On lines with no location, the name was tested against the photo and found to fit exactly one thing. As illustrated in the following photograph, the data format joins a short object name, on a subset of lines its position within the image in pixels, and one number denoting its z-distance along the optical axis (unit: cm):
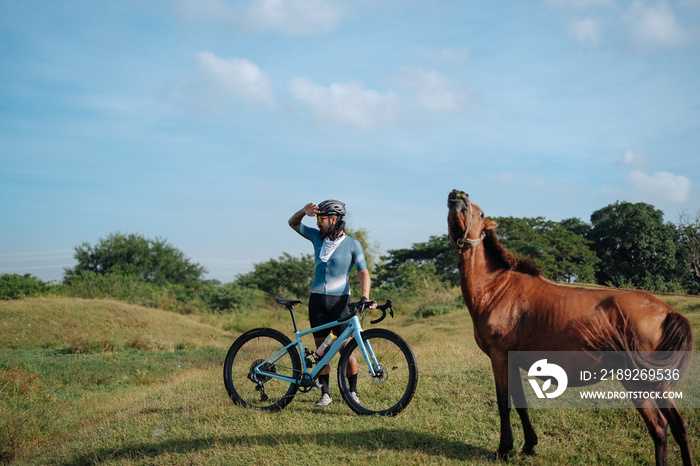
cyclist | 607
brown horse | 405
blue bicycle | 558
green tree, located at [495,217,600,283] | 2862
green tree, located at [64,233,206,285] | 3915
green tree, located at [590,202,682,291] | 2558
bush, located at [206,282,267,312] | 2867
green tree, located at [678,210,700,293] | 1983
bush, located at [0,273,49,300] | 2466
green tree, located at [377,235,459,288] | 3644
